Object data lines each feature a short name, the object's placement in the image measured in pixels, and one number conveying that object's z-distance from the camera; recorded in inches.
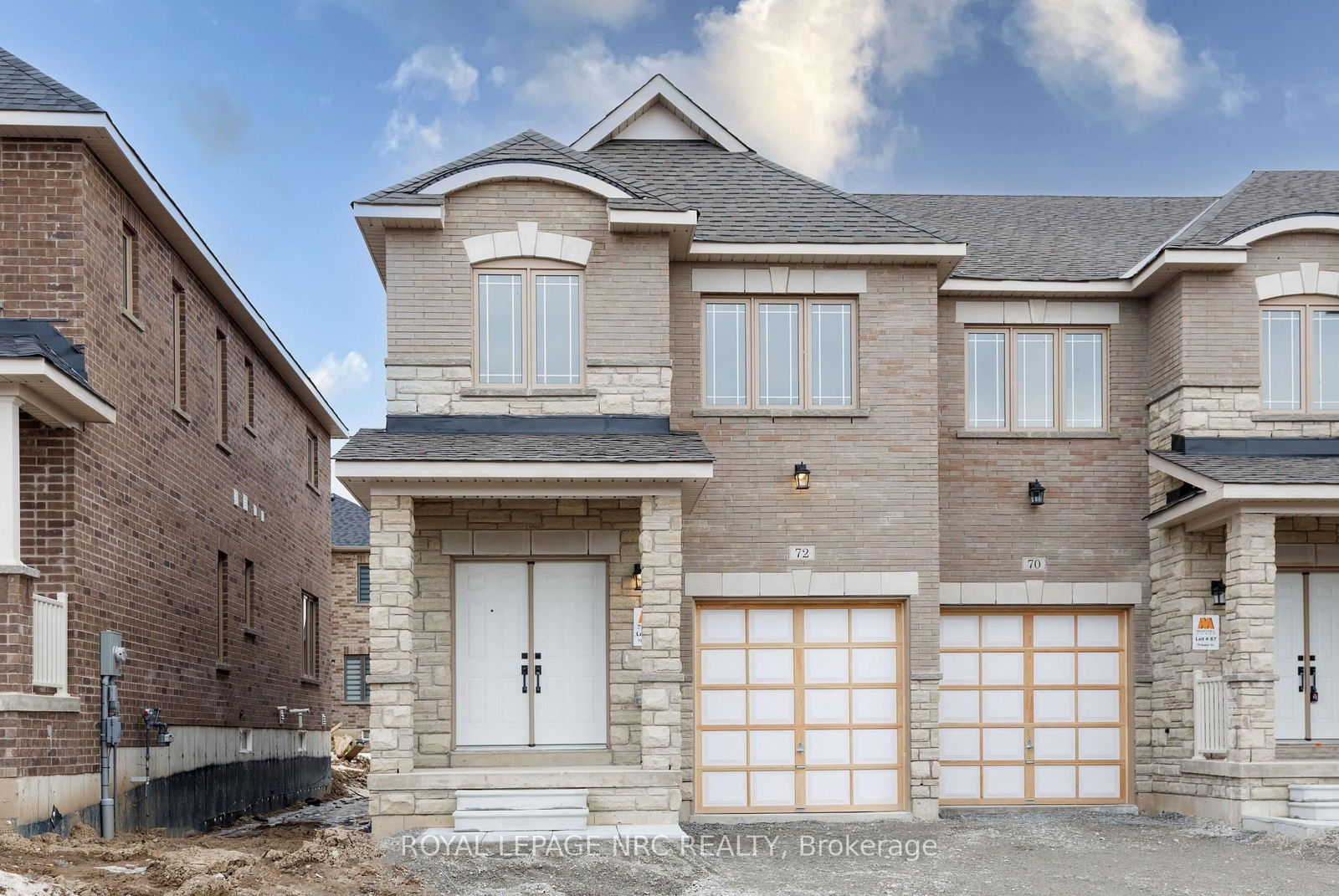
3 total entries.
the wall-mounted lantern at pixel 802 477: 600.4
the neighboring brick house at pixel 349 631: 1440.7
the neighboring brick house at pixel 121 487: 467.2
